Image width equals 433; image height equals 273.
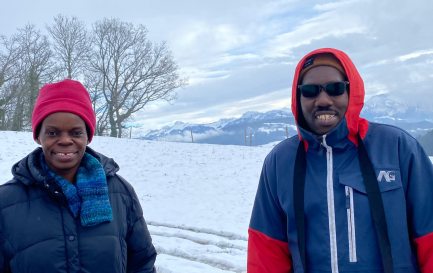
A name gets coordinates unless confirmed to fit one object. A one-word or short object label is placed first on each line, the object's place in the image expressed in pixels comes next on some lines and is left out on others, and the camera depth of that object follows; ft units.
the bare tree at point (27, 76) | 123.54
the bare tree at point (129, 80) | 136.77
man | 7.06
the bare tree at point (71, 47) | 135.23
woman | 7.27
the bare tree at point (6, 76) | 119.96
